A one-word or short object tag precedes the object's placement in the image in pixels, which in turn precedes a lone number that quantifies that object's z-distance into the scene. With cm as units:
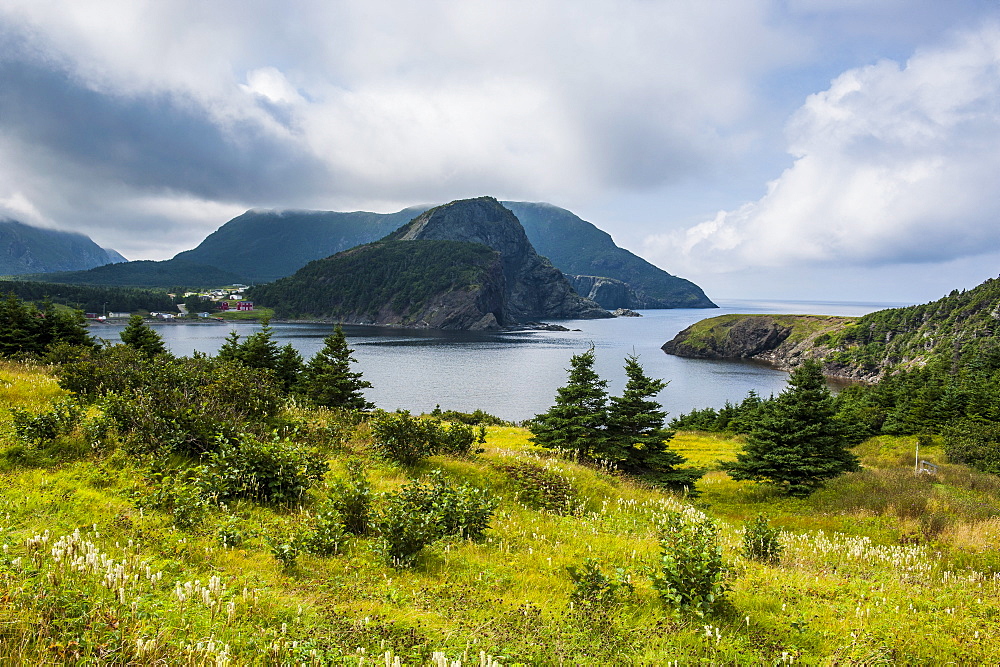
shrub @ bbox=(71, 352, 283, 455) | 1079
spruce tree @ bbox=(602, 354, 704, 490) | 2083
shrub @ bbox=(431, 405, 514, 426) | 4433
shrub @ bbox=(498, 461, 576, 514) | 1241
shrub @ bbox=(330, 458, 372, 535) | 860
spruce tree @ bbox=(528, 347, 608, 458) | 2141
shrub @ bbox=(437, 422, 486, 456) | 1524
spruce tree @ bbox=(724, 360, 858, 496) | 2045
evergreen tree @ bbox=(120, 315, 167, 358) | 3416
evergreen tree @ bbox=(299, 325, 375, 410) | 3117
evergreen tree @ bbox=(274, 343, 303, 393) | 3572
